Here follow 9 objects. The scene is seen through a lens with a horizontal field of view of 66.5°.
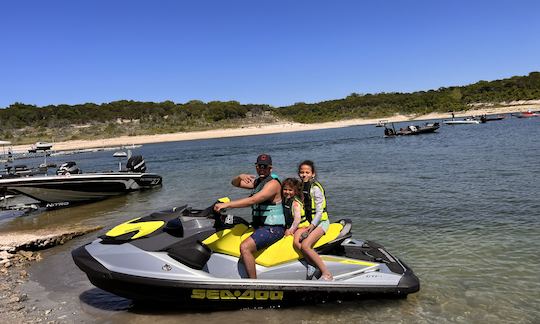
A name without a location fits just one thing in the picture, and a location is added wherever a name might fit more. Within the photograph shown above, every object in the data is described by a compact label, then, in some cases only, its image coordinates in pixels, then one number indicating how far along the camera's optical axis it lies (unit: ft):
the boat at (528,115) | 215.51
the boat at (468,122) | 199.13
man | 15.46
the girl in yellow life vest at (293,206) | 15.80
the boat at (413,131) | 162.81
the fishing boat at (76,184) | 44.52
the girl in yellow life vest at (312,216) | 16.07
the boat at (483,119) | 207.57
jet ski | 15.72
